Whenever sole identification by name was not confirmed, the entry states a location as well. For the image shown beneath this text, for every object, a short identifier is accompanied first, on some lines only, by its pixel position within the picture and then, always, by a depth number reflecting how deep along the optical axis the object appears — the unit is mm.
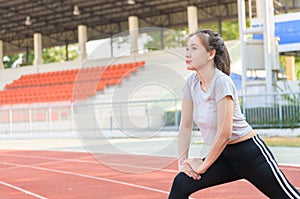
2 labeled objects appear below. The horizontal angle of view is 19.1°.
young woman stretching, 4951
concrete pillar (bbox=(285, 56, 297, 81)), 41217
